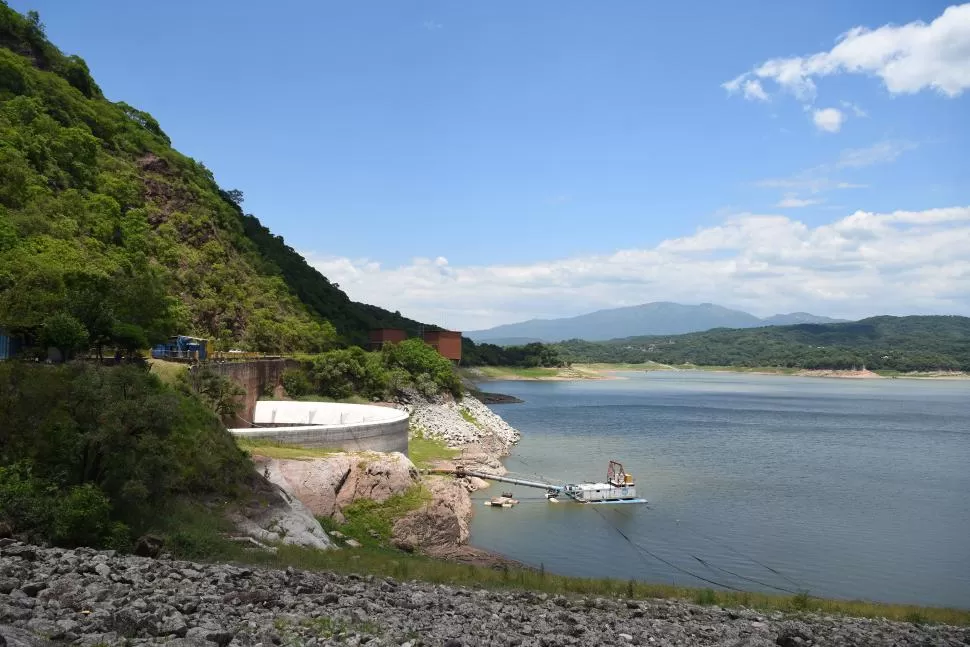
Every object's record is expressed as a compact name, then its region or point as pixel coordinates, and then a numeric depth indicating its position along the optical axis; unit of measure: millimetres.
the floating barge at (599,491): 43625
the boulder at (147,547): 16266
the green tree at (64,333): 26344
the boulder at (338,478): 30219
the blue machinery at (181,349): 43619
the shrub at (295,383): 60500
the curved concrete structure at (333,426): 34062
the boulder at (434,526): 31531
